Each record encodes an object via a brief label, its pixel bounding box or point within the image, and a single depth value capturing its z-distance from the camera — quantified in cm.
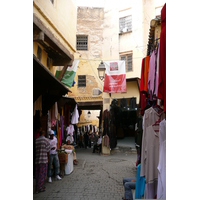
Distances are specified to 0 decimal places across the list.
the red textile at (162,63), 253
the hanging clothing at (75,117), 1215
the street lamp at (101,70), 1260
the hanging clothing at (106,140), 1532
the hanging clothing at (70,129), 1197
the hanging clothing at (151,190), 353
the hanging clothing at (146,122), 360
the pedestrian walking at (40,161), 677
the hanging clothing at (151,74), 349
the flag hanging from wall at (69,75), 1069
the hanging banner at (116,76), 1378
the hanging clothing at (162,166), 275
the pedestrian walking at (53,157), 792
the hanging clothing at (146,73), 424
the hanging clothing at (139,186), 407
